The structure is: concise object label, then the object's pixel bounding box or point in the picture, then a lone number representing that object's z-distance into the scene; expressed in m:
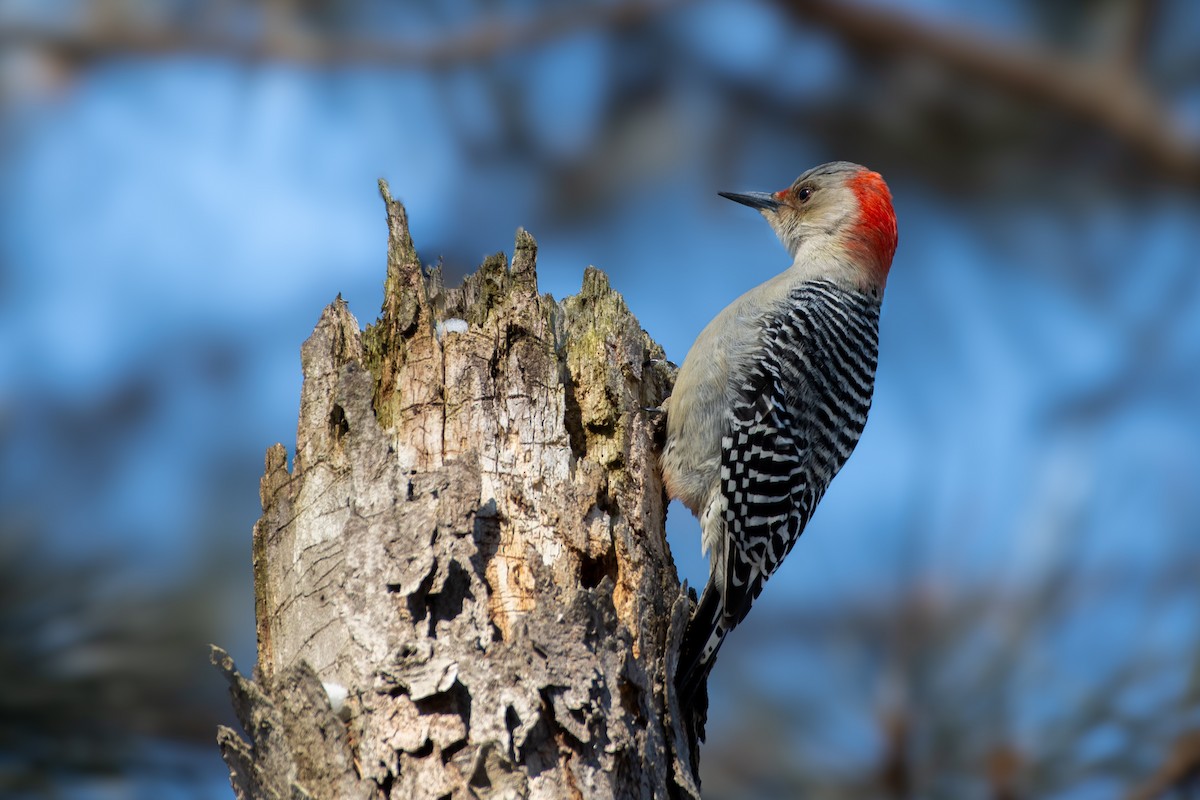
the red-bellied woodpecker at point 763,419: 8.91
